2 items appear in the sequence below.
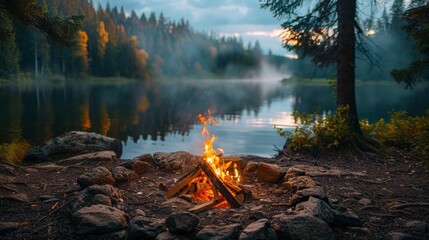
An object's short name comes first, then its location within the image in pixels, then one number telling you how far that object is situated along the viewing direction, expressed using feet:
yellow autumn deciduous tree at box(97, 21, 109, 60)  280.72
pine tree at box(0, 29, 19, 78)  180.34
